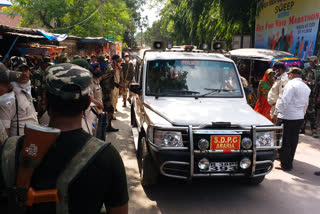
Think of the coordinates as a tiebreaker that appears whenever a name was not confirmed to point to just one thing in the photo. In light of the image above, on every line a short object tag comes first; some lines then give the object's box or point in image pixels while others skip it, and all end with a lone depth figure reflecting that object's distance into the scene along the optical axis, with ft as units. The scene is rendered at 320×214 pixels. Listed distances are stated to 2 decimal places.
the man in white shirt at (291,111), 16.38
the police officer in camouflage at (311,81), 25.17
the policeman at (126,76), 34.86
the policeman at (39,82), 17.25
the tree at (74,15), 82.64
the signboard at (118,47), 78.02
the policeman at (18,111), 9.30
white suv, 11.68
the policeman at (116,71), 28.45
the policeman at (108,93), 23.82
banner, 32.78
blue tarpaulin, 30.83
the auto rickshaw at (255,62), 29.63
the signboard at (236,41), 47.06
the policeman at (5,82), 8.43
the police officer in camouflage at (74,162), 4.01
